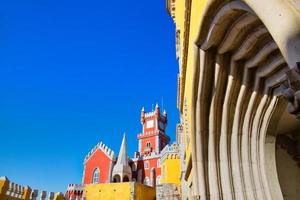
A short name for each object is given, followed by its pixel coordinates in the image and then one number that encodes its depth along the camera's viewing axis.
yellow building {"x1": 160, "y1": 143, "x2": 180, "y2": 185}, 20.41
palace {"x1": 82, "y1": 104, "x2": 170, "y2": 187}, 33.28
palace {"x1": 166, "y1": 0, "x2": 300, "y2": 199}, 3.02
